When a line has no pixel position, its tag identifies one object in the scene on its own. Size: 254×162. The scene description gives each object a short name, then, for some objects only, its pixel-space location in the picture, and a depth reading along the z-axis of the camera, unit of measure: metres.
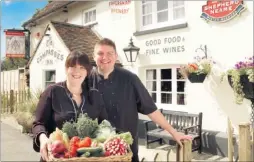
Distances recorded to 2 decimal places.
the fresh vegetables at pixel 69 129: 1.86
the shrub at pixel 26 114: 8.84
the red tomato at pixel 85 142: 1.70
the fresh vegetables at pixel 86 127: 1.83
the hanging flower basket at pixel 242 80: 5.43
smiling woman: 2.06
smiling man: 2.44
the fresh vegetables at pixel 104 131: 1.80
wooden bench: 6.44
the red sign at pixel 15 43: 12.99
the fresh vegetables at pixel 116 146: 1.68
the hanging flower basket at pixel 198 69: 6.48
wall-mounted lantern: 8.33
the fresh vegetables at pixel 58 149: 1.66
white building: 6.25
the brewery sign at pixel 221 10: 6.06
